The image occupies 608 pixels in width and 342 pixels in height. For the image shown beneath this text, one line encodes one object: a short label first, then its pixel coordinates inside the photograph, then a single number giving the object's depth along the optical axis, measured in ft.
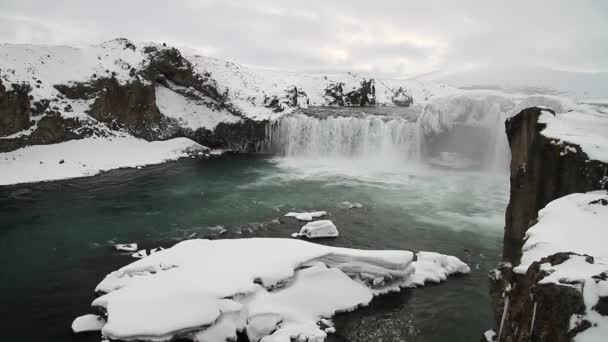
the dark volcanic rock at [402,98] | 252.54
